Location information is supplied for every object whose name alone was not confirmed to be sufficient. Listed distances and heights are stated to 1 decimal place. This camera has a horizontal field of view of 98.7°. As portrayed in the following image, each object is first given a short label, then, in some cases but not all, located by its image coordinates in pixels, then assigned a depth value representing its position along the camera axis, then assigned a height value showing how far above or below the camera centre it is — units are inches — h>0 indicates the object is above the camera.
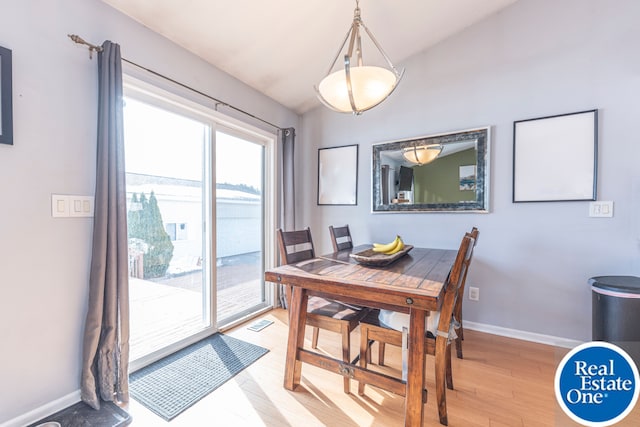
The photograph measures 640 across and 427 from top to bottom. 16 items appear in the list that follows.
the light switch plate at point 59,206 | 59.0 +0.9
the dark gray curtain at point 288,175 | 126.6 +16.8
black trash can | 69.5 -26.1
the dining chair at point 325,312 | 65.4 -25.9
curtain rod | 61.3 +38.3
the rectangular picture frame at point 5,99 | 51.9 +21.1
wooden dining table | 51.1 -15.9
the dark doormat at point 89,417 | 56.3 -43.7
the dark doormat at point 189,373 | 63.6 -43.7
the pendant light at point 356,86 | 59.8 +28.4
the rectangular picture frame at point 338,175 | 126.6 +17.2
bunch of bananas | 80.9 -11.0
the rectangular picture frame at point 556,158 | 86.0 +17.9
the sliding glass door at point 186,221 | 78.7 -3.5
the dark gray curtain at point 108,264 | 61.5 -12.3
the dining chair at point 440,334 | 54.4 -26.6
